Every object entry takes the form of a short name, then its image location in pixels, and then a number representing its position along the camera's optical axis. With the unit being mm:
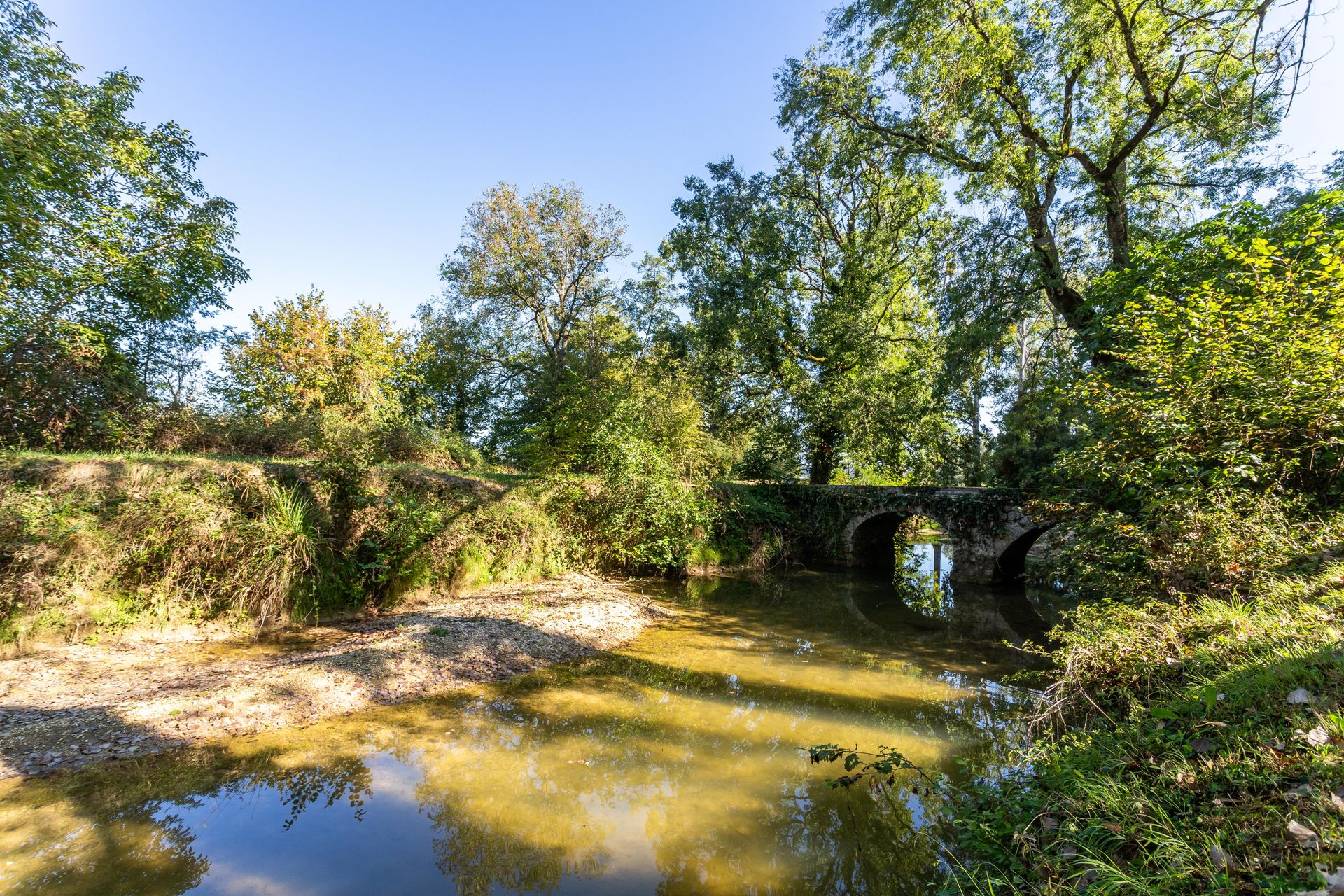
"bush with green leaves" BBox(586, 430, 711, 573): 12531
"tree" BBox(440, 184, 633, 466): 22812
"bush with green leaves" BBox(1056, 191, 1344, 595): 4871
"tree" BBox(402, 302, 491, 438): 22453
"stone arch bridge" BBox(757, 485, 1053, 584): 15000
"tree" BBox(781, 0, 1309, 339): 10500
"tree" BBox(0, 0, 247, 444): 8477
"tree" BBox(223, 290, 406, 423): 15039
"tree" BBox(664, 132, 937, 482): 17219
